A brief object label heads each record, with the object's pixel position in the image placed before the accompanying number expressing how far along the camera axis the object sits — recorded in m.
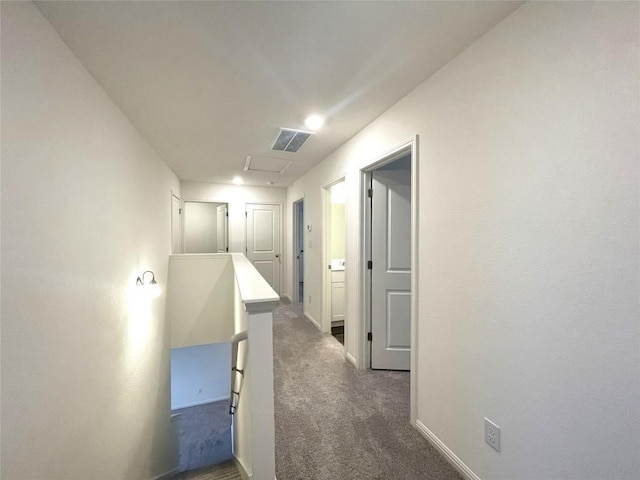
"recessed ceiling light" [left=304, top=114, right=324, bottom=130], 2.24
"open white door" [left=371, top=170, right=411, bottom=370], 2.65
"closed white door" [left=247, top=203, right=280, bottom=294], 5.71
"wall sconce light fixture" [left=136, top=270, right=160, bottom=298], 2.37
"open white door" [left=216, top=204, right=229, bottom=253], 5.65
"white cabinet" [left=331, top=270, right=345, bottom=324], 3.92
